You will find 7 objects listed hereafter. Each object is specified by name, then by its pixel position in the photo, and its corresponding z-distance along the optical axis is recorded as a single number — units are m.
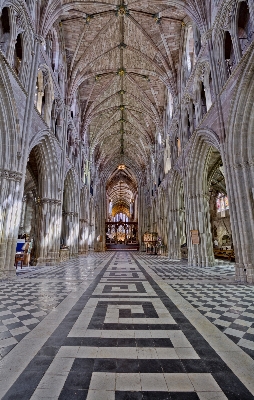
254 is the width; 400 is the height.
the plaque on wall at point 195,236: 12.50
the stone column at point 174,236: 17.58
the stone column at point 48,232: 13.21
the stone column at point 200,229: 12.38
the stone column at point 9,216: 8.18
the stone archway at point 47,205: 13.27
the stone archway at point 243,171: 7.72
